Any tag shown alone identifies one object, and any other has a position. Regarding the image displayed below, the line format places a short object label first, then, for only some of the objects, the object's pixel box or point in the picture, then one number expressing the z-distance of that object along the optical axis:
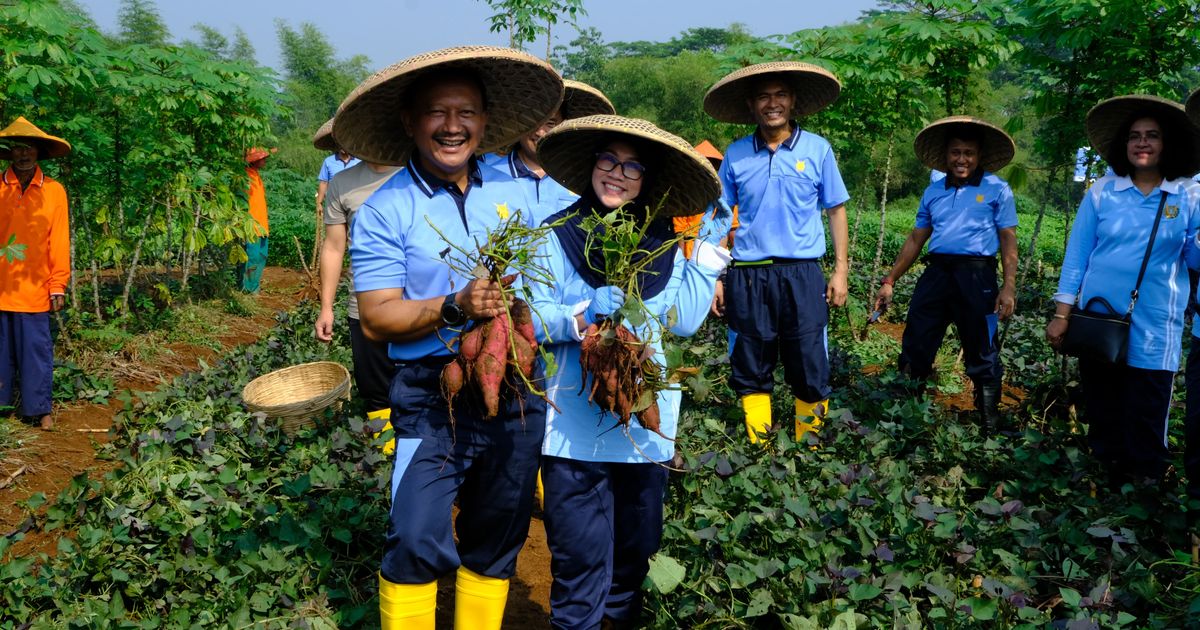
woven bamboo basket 4.64
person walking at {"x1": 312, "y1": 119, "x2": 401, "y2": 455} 4.30
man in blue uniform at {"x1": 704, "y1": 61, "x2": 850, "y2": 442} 4.45
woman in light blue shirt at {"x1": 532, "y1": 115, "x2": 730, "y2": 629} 2.52
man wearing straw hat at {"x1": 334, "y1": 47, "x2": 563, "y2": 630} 2.37
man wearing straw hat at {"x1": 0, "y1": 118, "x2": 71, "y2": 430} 5.15
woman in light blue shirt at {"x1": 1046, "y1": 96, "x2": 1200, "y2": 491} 3.65
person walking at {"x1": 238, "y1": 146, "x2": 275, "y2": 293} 9.27
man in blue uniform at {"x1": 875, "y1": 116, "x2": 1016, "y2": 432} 4.83
